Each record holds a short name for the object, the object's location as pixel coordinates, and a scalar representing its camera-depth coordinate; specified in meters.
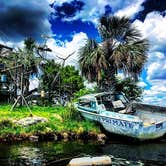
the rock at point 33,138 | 11.64
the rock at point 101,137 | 12.15
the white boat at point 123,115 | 11.68
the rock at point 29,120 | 12.24
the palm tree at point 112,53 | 16.17
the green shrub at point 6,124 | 11.91
